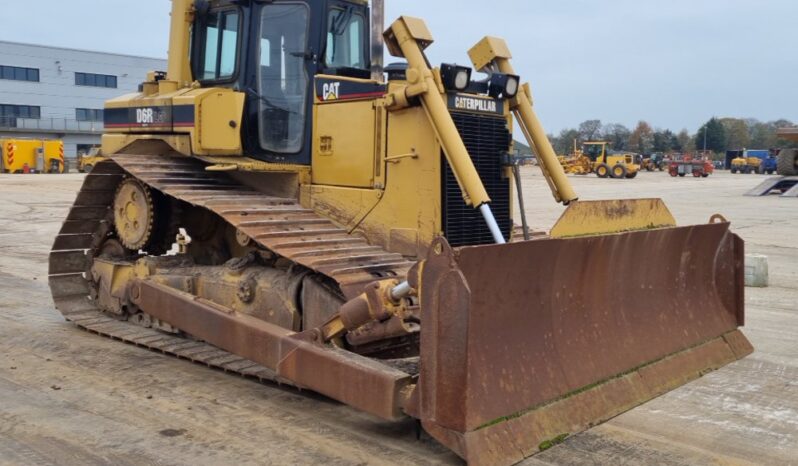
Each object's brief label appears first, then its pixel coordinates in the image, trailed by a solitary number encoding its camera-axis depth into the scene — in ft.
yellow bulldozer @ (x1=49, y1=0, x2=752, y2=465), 14.16
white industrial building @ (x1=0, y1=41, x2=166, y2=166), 200.44
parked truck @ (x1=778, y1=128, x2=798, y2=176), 96.78
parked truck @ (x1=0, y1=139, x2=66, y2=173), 144.66
